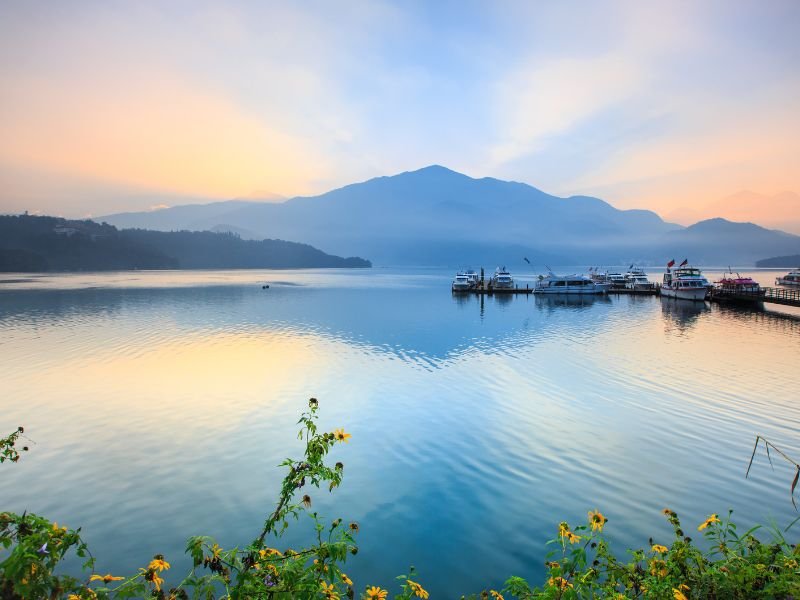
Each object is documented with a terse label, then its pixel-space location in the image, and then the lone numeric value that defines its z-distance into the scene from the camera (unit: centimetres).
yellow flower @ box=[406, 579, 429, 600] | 540
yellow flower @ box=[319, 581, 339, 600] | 498
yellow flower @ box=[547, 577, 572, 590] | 550
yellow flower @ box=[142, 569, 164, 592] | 482
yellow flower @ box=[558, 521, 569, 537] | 599
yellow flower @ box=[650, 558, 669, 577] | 609
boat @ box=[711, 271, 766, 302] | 6756
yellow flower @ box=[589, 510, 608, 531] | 595
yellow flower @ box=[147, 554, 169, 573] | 478
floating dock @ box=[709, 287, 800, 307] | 5819
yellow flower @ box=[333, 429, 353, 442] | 557
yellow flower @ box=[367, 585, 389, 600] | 507
